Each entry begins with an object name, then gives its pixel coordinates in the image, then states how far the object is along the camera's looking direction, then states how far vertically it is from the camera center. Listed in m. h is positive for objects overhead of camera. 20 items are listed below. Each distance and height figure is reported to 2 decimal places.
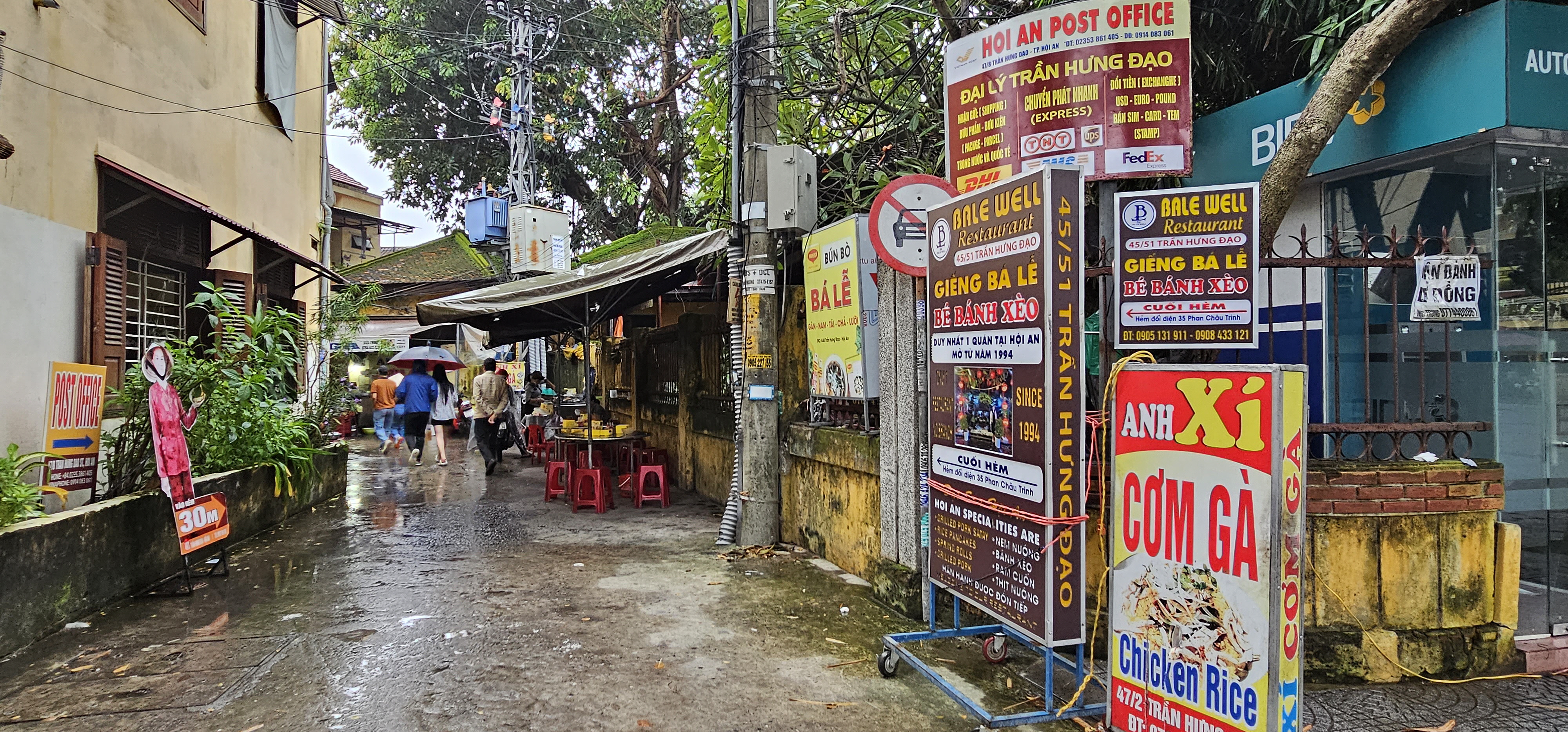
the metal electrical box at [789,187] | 7.02 +1.48
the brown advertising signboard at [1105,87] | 4.57 +1.49
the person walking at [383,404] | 16.22 -0.60
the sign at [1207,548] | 2.82 -0.63
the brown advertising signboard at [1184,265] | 3.90 +0.46
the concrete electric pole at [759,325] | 7.12 +0.37
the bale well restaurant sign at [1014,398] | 3.46 -0.13
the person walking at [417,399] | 12.80 -0.40
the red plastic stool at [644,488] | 9.43 -1.28
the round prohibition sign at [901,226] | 4.88 +0.81
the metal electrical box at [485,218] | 18.09 +3.22
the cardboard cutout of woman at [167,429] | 5.56 -0.36
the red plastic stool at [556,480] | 10.09 -1.28
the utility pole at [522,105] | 17.28 +5.34
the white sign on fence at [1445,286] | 4.18 +0.38
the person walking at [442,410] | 13.05 -0.58
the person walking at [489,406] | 12.48 -0.50
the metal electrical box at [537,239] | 17.11 +2.63
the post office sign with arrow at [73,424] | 5.10 -0.30
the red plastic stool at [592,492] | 9.12 -1.29
